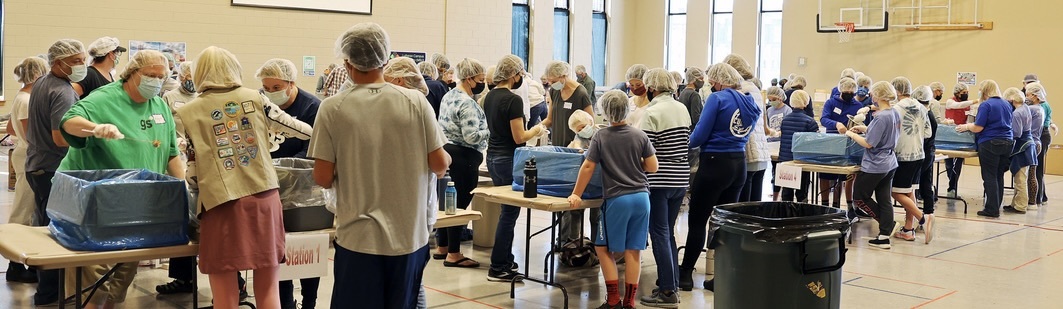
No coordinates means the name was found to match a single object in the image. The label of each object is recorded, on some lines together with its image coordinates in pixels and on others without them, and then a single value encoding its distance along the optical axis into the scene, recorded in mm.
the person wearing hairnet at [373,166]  2994
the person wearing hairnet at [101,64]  4988
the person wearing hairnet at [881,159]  7254
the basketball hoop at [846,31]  16672
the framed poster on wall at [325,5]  13074
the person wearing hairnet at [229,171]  3330
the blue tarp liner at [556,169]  5363
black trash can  3707
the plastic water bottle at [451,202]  4391
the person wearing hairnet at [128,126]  3824
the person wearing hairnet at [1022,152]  9625
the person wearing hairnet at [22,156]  5379
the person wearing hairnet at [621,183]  4883
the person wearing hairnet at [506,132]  5840
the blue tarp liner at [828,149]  7797
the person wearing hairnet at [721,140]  5555
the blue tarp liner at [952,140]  9867
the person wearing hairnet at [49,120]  4902
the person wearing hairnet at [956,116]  10502
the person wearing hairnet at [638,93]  5617
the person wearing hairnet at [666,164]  5215
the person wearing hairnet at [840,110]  8664
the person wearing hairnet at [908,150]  7637
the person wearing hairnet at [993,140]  9344
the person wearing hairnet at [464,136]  5797
